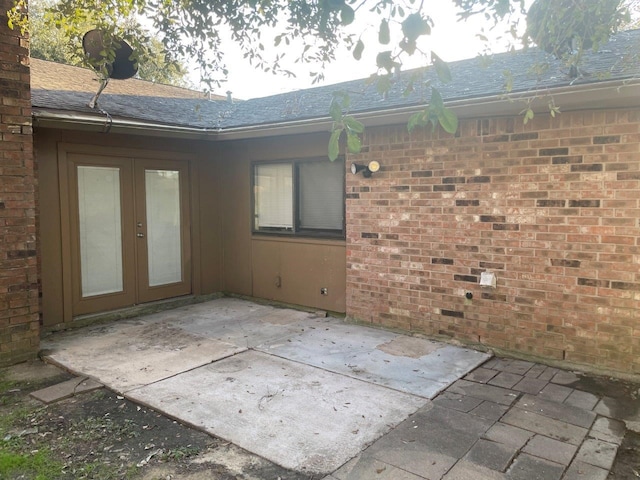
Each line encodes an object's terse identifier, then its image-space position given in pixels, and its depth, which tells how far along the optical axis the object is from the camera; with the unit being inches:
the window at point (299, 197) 258.5
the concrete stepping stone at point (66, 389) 155.6
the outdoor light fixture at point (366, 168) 230.7
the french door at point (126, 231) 244.1
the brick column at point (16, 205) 182.4
